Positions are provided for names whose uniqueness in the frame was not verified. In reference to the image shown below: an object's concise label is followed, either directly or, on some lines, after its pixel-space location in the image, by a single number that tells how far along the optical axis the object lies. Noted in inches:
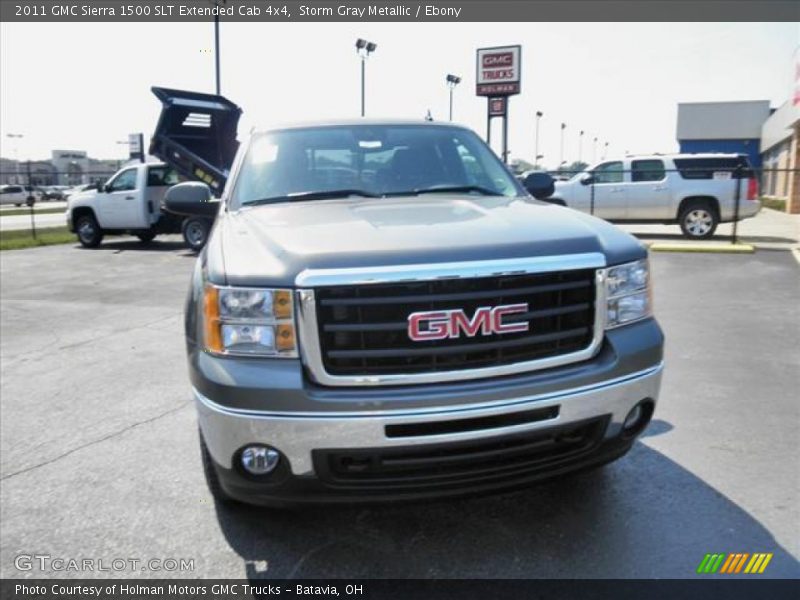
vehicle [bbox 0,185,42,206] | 2331.4
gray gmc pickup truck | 91.9
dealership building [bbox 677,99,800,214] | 2468.0
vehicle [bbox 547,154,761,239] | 586.2
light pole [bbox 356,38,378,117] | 1190.5
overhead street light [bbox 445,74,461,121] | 1631.4
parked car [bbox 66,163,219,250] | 629.6
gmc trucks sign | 1048.2
